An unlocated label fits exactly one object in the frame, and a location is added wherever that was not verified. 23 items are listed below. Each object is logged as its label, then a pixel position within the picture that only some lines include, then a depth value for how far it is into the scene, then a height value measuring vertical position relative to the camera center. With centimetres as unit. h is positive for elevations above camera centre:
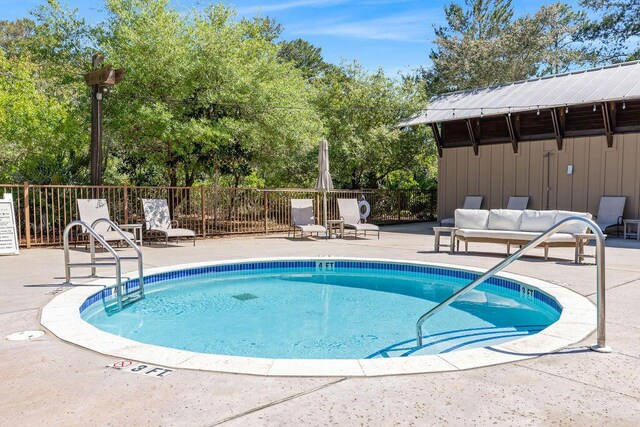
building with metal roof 1231 +176
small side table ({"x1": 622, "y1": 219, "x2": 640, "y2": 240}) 1120 -73
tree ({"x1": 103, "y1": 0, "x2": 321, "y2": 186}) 1095 +271
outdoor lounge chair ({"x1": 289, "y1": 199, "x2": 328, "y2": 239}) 1217 -37
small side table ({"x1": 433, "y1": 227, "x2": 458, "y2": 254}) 891 -73
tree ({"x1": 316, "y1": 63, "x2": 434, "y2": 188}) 1653 +281
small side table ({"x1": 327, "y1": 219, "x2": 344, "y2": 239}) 1179 -70
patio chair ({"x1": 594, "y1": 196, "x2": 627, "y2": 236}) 1183 -34
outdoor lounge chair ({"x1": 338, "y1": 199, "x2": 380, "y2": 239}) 1229 -35
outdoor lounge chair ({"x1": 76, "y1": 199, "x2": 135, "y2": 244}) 909 -23
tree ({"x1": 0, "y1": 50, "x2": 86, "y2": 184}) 1213 +174
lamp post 984 +228
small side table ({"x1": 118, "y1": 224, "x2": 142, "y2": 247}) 903 -71
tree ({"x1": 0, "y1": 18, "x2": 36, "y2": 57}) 3092 +1172
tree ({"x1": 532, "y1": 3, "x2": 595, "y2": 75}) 2425 +885
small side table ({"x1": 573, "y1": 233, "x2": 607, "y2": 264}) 734 -73
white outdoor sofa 777 -53
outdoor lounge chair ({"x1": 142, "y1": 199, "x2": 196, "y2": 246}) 998 -41
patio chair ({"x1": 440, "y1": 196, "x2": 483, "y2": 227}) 1462 -17
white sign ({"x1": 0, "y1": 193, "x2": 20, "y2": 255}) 859 -56
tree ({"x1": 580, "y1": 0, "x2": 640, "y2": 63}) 2359 +891
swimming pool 418 -136
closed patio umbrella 1160 +73
